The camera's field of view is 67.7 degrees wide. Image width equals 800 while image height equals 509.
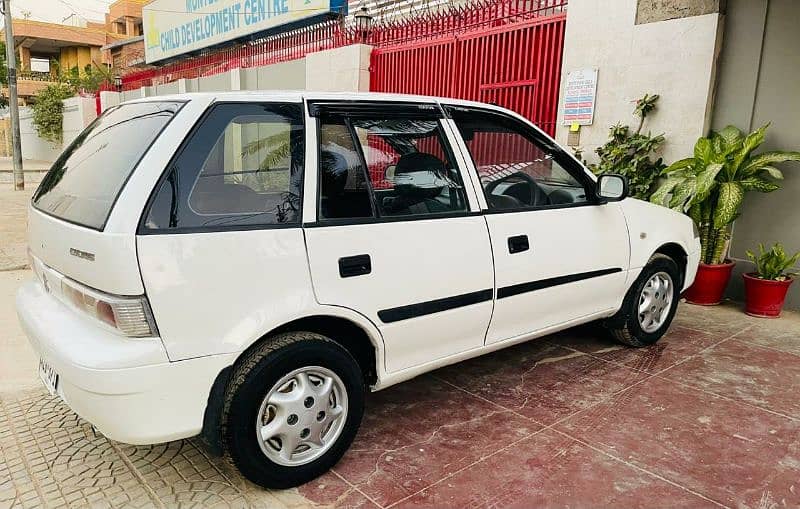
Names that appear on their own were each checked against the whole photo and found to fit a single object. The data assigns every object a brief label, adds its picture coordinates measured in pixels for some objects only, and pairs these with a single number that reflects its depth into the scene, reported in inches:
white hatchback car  87.4
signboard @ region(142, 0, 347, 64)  450.9
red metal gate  264.2
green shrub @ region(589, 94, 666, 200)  228.7
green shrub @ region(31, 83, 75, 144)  1036.5
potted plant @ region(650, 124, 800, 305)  198.2
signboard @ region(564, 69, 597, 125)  245.8
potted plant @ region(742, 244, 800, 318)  203.2
